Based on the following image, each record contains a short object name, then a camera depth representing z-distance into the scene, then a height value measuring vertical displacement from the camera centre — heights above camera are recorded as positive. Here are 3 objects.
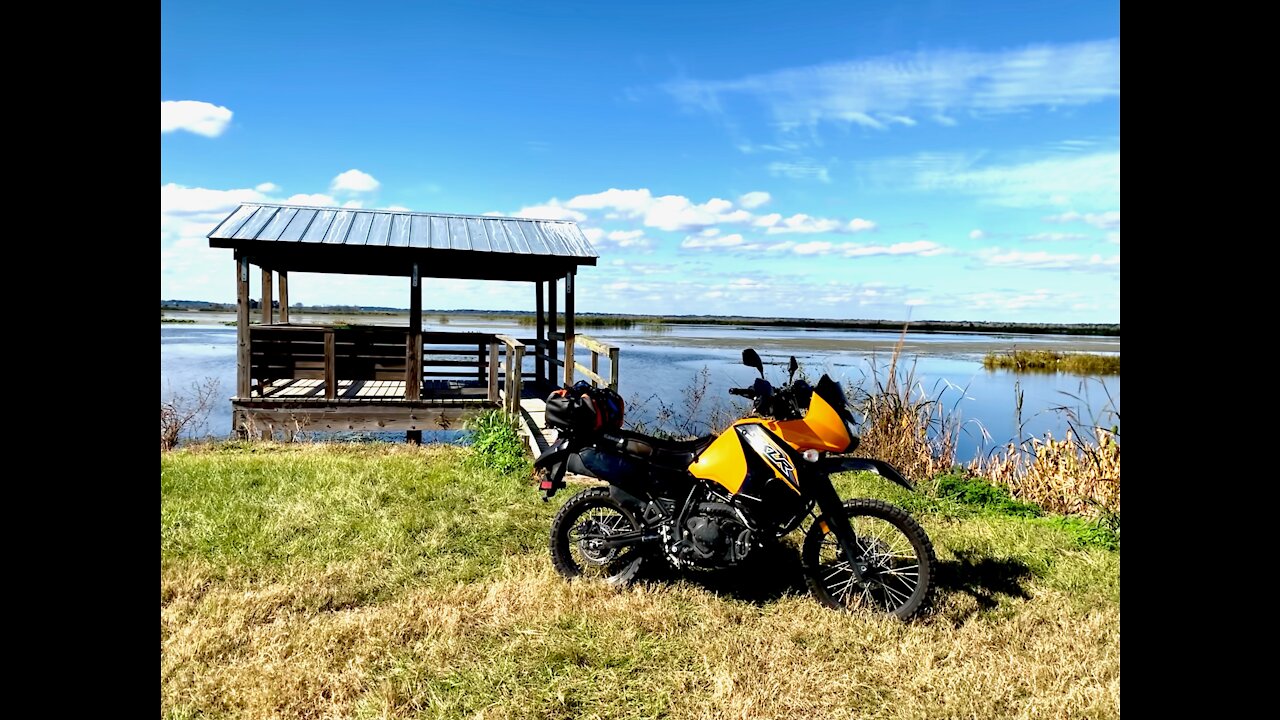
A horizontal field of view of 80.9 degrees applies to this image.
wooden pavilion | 10.97 +0.27
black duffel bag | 4.39 -0.36
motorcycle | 3.97 -0.84
